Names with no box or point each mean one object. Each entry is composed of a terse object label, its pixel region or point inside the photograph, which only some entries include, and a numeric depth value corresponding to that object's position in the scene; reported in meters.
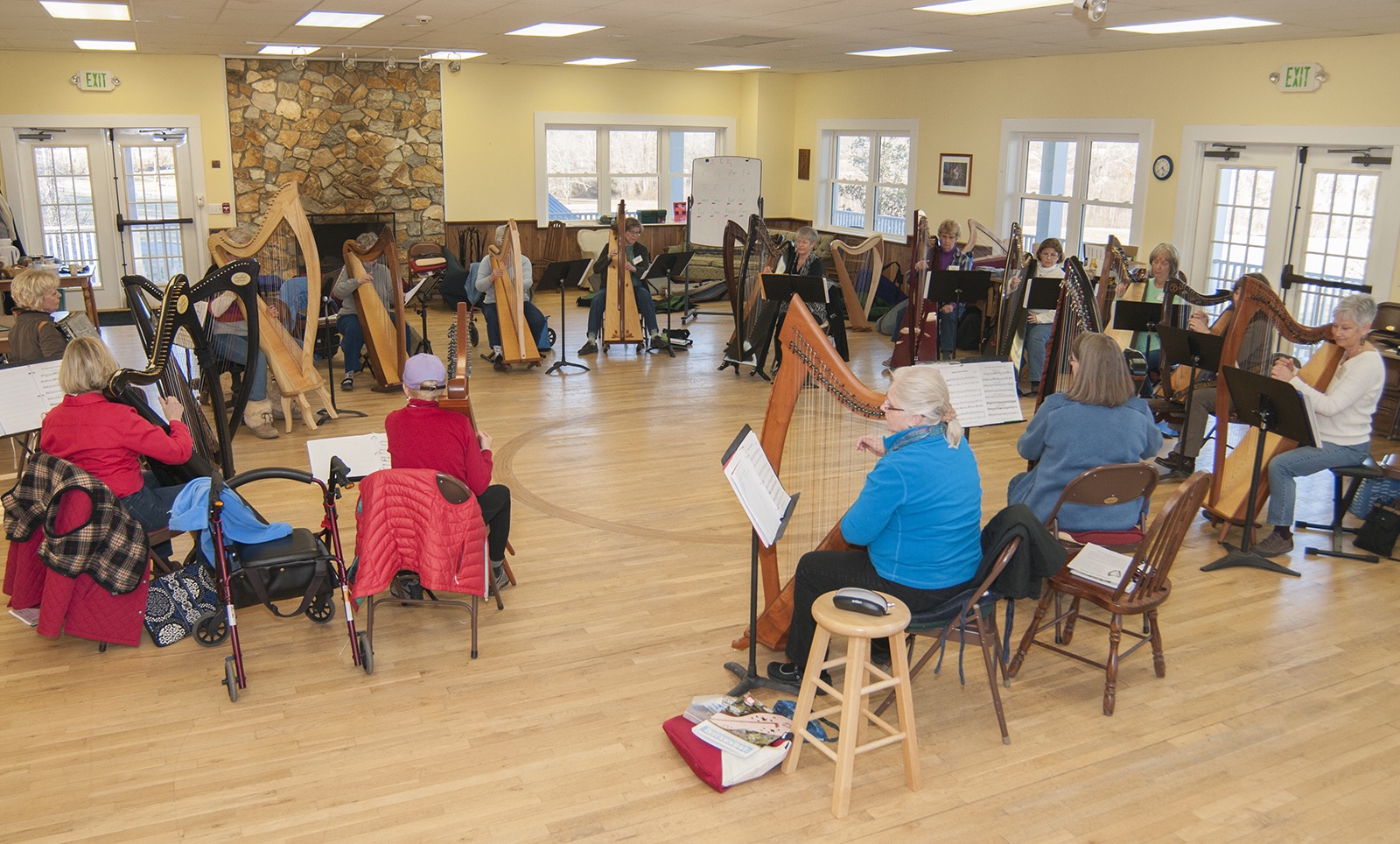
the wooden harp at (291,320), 6.64
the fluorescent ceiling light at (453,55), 11.77
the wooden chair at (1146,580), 3.78
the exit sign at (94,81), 11.59
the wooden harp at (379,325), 8.36
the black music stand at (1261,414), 4.95
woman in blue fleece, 3.35
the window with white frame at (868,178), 13.27
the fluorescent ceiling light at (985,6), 6.95
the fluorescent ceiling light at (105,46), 10.64
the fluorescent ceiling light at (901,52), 10.30
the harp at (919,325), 8.66
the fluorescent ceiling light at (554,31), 9.01
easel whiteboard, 13.78
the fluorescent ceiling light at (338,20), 8.12
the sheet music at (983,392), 4.86
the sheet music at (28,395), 4.96
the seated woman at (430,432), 4.20
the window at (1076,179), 10.12
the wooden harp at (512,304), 9.16
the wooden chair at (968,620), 3.49
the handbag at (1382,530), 5.49
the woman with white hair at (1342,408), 5.17
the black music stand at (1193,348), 5.78
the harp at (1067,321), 5.12
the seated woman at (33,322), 5.68
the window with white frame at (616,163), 14.15
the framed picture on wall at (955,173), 11.99
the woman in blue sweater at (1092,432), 4.29
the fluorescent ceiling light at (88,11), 7.58
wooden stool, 3.19
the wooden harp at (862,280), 11.22
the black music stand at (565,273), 8.88
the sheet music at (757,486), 3.35
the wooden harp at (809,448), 3.50
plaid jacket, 3.96
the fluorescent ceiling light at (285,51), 10.98
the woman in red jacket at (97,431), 4.10
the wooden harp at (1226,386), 5.15
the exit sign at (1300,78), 8.24
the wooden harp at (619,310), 9.95
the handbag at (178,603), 4.36
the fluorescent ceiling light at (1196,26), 7.46
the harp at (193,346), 4.55
